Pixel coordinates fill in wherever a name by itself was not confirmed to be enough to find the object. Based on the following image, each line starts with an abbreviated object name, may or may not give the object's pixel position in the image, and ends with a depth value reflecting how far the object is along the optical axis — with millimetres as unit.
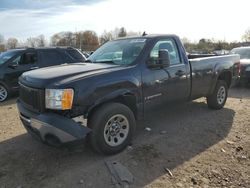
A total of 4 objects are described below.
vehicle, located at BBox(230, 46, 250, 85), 7256
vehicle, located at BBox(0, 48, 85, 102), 6437
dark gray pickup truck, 2668
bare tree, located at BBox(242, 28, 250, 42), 41760
